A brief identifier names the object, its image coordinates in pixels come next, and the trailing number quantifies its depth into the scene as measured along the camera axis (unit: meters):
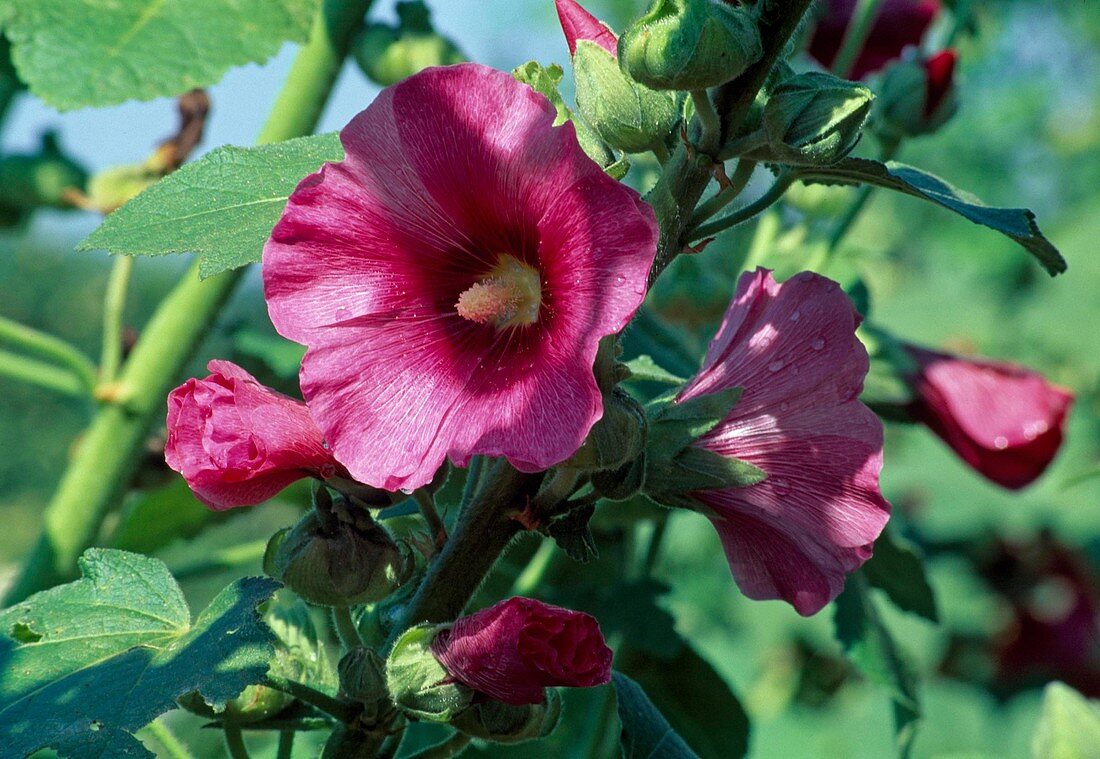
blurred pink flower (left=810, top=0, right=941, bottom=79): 1.14
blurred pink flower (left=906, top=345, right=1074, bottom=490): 1.06
